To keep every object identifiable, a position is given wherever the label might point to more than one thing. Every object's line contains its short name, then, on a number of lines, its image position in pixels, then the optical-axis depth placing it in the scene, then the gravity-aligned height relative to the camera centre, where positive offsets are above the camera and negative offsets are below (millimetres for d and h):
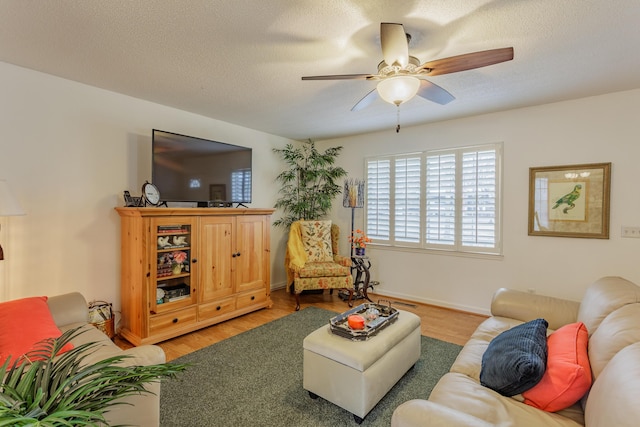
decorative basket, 2752 -1021
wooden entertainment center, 2805 -638
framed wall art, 3020 +119
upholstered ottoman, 1807 -1012
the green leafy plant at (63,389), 577 -400
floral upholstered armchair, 3938 -714
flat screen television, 3066 +438
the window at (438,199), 3664 +152
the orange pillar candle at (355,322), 2094 -796
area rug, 1877 -1308
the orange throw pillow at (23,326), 1484 -650
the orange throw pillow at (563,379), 1269 -724
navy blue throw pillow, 1329 -707
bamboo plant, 4746 +447
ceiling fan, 1671 +898
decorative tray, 2016 -826
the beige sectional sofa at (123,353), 1334 -822
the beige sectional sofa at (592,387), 987 -690
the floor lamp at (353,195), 4414 +231
